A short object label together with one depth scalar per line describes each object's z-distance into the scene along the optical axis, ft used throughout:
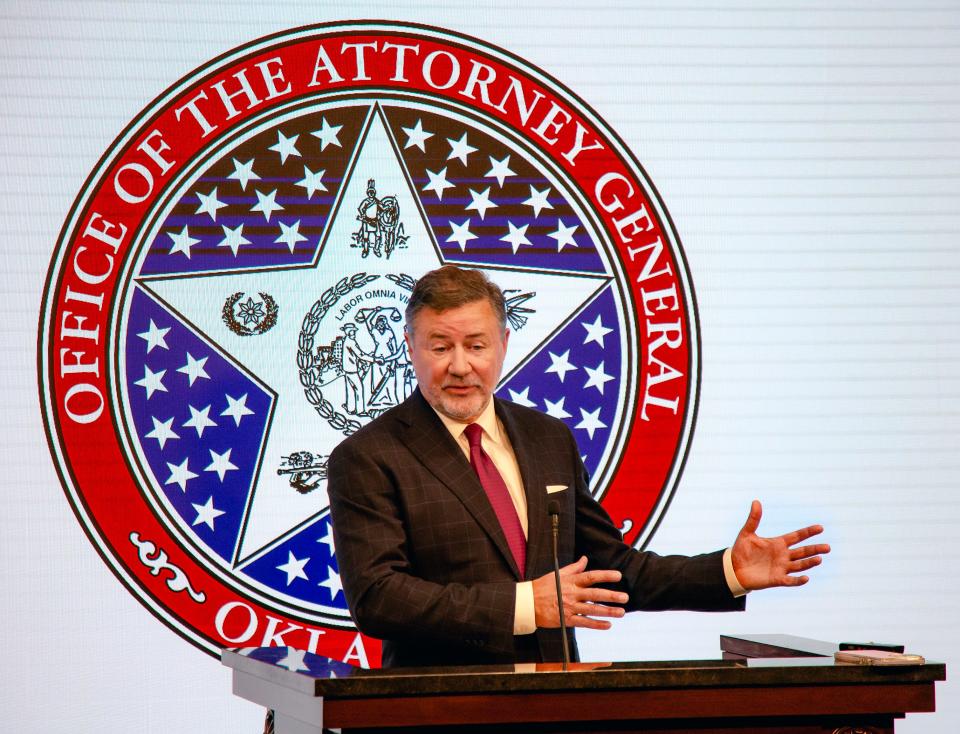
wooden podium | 11.34
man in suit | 13.88
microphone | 13.21
